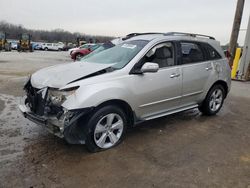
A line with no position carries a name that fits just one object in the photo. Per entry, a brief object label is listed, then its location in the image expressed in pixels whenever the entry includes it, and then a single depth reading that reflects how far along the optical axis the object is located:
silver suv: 3.16
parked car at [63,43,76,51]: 45.73
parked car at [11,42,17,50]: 37.94
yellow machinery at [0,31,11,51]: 32.74
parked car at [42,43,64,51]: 43.44
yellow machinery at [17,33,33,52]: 32.53
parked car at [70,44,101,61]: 20.57
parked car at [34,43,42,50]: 43.22
